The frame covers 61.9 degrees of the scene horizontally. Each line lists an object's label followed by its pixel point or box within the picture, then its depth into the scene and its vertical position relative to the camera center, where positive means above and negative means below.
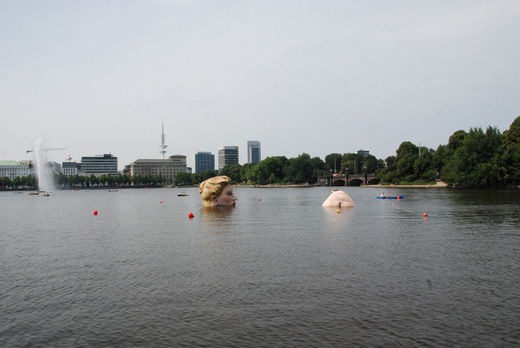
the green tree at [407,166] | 193.50 +4.27
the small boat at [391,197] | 107.51 -5.33
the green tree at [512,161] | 133.38 +3.43
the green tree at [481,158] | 134.62 +4.91
